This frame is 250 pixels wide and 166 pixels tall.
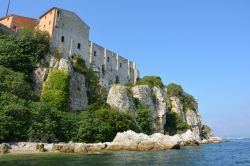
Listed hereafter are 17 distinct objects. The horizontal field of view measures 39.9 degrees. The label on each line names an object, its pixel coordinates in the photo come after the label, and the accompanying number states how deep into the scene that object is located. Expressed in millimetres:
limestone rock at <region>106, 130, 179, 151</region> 37312
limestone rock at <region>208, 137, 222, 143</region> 74281
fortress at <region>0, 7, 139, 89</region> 53531
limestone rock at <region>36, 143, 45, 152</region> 33278
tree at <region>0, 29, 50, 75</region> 44938
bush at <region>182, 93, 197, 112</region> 78850
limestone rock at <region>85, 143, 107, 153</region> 34194
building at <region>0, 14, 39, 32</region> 54594
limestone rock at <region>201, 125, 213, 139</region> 87662
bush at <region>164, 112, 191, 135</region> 66312
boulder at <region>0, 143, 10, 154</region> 31006
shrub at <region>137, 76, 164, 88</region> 65444
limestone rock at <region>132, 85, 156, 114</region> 57581
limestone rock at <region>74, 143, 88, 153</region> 33469
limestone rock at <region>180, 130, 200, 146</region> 50562
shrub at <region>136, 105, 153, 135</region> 52844
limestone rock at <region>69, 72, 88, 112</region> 47903
